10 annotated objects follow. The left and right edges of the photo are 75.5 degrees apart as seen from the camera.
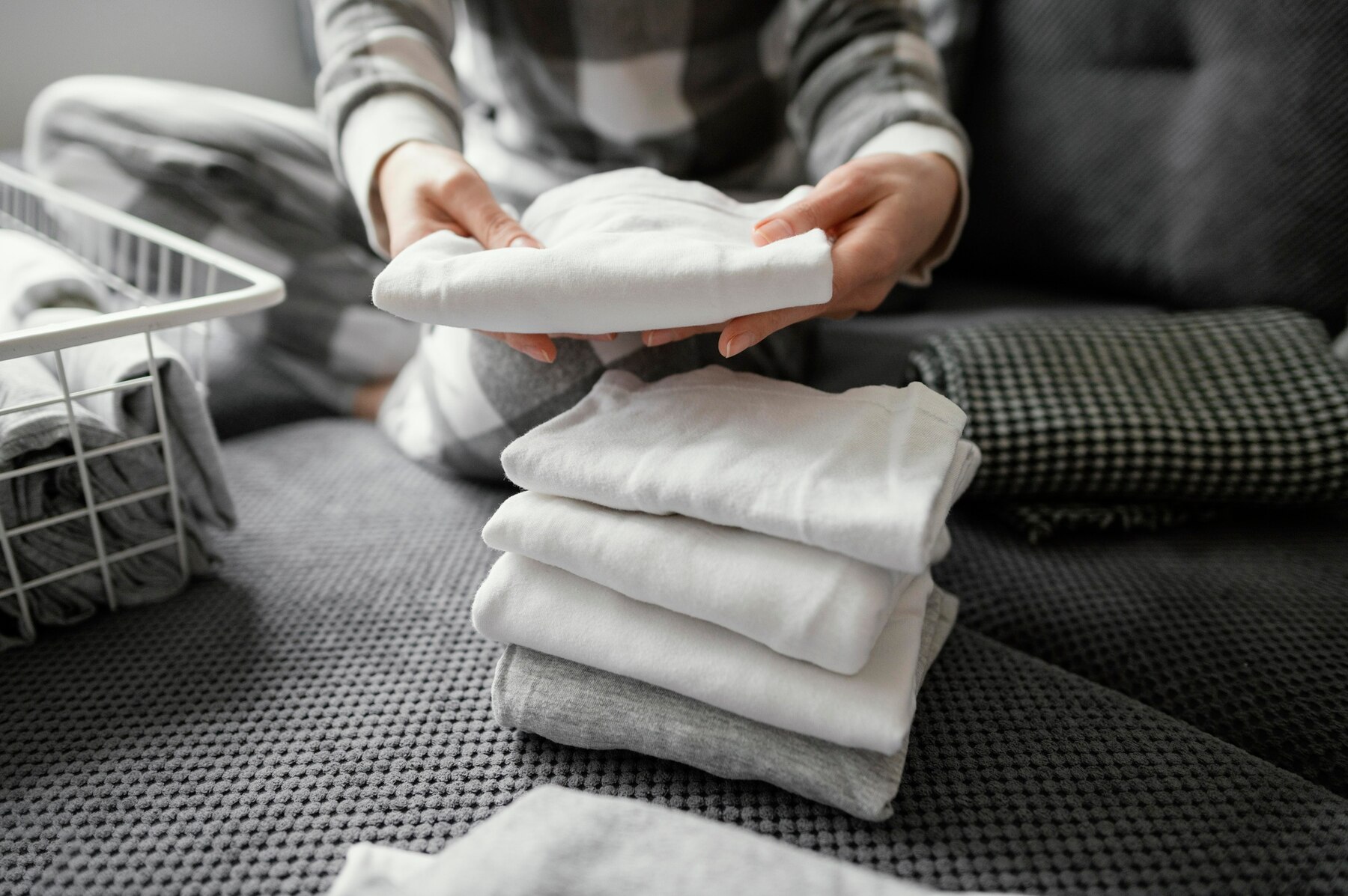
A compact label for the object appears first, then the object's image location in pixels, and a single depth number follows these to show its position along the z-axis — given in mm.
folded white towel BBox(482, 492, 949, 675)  384
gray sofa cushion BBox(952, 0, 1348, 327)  812
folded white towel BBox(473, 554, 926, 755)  394
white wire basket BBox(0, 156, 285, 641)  488
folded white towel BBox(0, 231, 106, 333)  586
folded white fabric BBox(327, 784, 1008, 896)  318
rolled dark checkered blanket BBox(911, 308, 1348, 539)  623
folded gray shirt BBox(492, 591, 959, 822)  412
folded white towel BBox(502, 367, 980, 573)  386
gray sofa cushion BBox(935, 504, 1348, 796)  501
